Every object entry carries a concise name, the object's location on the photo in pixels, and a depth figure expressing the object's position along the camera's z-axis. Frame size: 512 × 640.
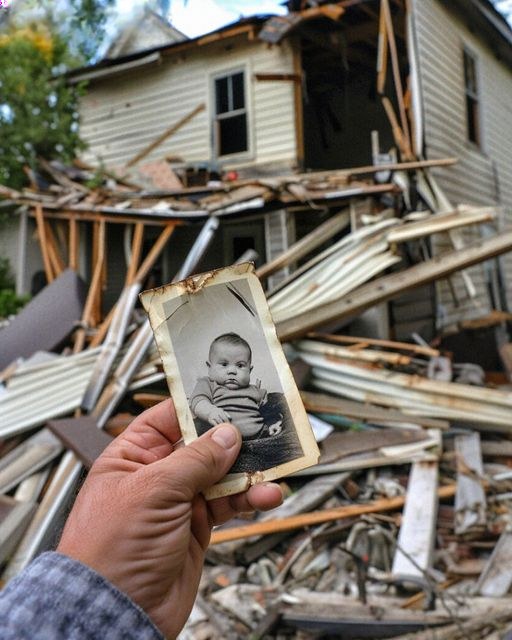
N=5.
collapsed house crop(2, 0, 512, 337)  10.14
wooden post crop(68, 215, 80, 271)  8.99
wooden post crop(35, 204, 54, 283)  9.44
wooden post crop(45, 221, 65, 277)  9.63
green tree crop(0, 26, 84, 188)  12.90
